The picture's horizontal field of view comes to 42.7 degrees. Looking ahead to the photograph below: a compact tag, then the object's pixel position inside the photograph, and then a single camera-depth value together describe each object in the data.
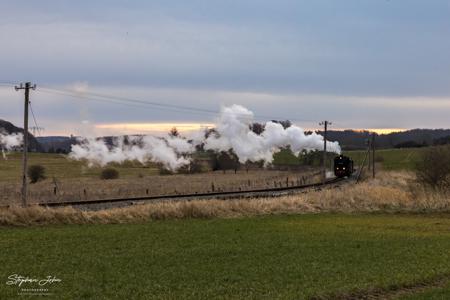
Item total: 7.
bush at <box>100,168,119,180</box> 94.74
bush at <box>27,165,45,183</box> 86.19
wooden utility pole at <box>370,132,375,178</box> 101.49
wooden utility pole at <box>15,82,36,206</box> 37.44
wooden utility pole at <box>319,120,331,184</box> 80.43
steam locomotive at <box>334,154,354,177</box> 94.00
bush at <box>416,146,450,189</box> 65.00
